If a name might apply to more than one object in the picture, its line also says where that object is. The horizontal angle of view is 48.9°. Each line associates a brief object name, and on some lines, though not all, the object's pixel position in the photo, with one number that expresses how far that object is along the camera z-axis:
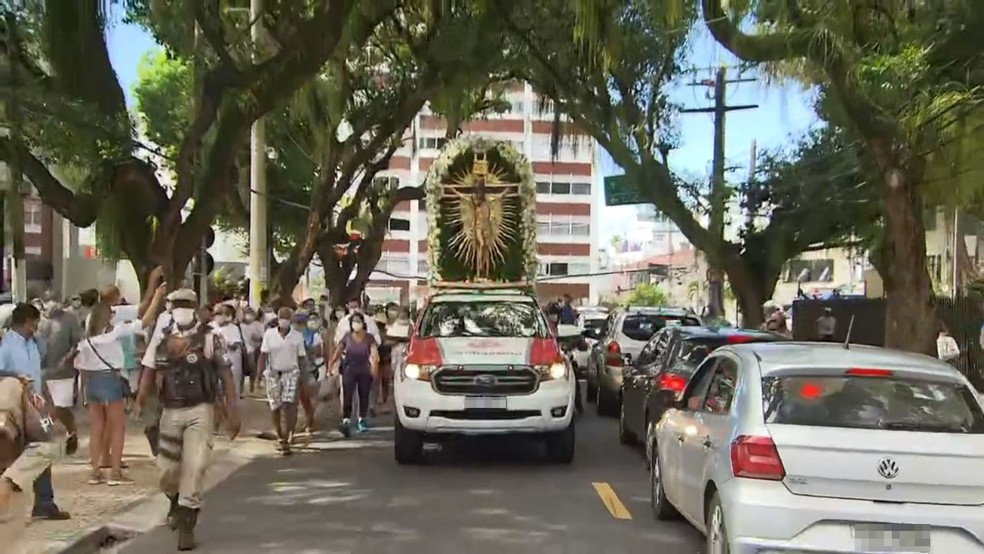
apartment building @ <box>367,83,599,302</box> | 78.06
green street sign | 24.52
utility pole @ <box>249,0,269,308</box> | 19.75
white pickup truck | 11.38
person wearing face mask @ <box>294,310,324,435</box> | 13.83
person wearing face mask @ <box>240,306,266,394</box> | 17.20
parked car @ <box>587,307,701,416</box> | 17.00
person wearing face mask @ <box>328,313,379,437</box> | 14.63
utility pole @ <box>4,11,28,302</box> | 11.34
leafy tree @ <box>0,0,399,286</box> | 12.98
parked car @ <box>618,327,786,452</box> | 11.38
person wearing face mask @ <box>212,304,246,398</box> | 15.23
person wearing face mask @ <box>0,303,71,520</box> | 8.54
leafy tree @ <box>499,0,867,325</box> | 20.77
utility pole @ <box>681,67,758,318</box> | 24.89
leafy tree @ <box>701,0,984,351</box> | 13.06
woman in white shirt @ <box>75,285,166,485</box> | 10.59
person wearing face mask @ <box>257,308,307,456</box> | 13.09
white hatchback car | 5.89
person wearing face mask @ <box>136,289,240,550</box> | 8.00
